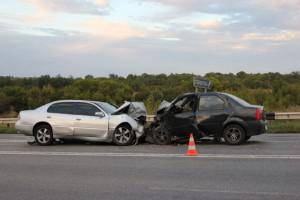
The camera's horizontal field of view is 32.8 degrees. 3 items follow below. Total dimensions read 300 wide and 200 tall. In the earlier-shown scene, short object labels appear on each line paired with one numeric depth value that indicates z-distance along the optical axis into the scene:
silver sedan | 15.48
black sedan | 14.70
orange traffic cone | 12.48
